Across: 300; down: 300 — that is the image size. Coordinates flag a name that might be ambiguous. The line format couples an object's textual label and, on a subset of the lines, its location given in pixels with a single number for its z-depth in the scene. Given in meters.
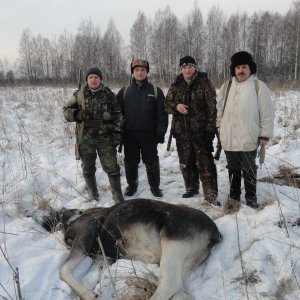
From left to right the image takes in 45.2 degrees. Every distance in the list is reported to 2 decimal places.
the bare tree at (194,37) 32.22
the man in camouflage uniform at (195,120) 4.72
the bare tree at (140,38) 34.53
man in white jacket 4.14
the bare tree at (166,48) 31.61
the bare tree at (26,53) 47.87
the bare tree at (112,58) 37.44
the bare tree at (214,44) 33.78
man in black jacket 5.25
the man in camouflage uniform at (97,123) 5.05
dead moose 3.02
